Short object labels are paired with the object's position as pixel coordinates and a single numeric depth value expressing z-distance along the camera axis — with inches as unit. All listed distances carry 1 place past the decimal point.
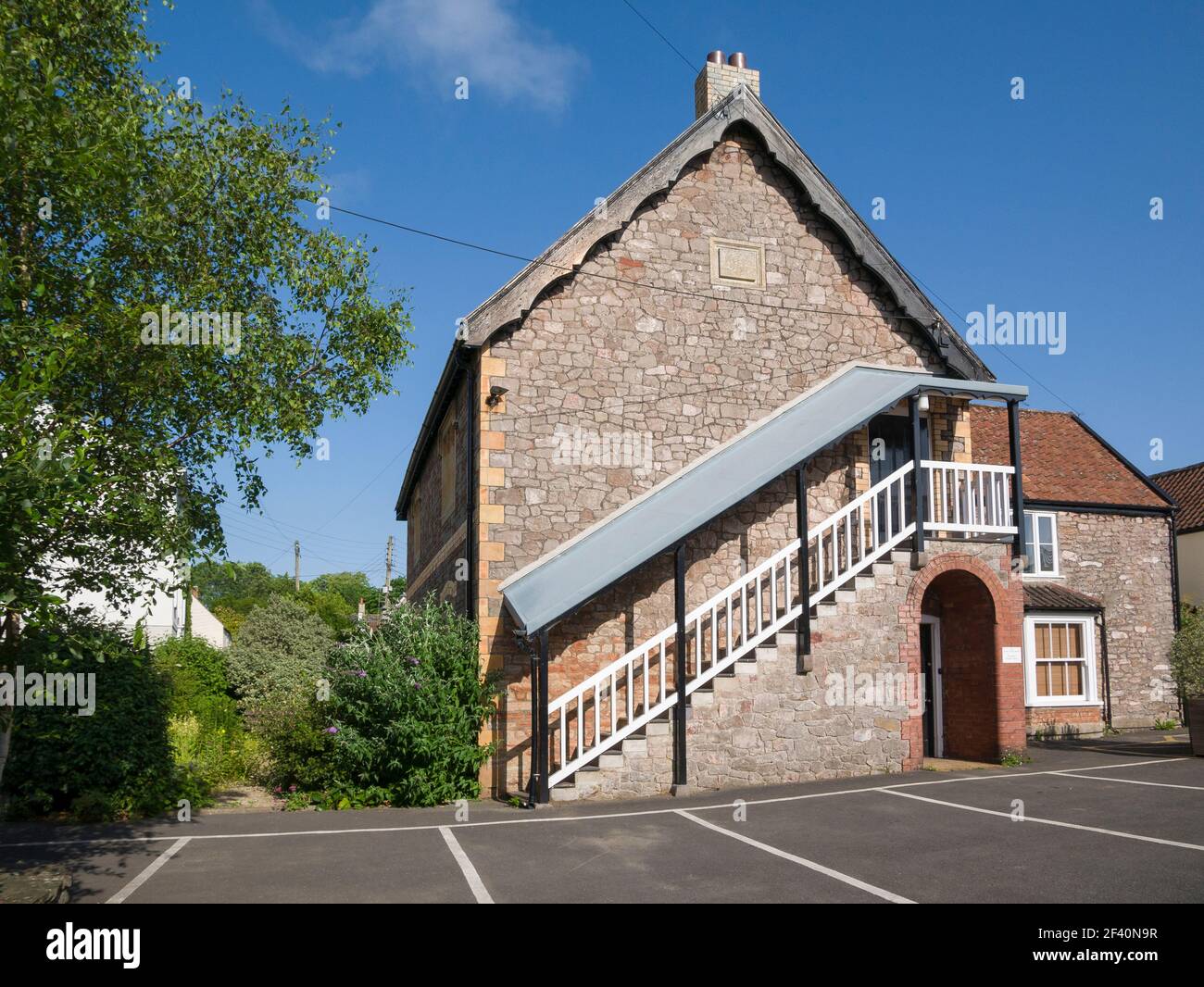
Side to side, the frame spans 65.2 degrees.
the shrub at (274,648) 862.5
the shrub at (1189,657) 668.1
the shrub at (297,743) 506.6
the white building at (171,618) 828.6
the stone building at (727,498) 504.4
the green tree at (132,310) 255.4
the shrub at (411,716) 481.1
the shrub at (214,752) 539.5
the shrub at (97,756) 460.1
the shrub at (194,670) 678.5
